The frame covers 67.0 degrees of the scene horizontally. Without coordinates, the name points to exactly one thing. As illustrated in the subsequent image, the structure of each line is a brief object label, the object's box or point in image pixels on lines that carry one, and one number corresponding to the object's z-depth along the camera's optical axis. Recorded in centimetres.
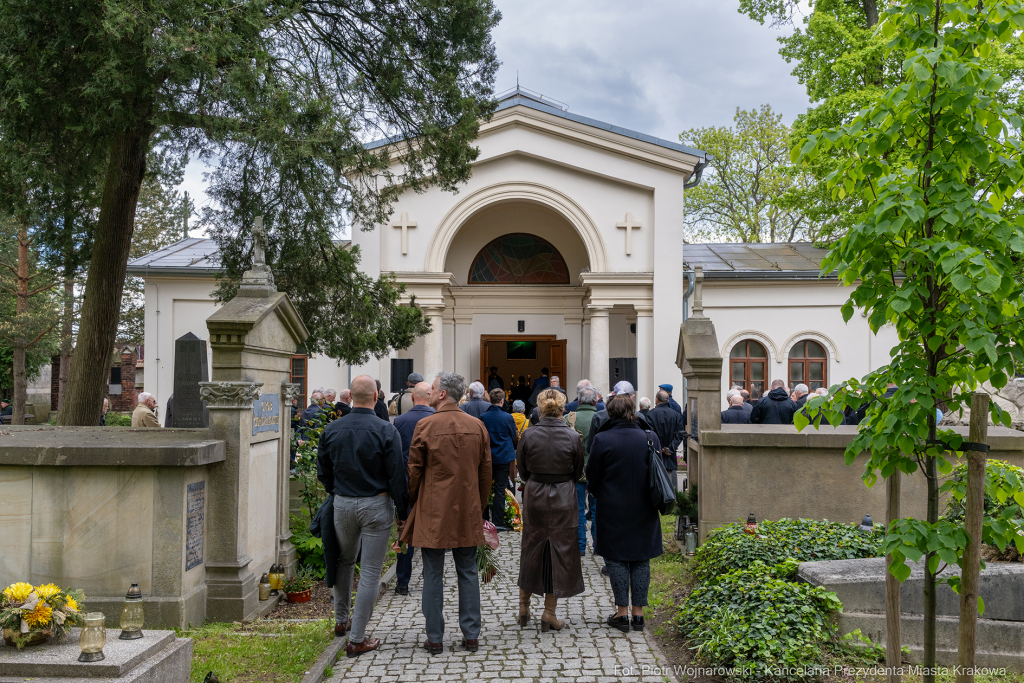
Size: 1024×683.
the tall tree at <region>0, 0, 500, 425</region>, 802
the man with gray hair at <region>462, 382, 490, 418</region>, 1042
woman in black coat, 601
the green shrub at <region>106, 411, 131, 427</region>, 2455
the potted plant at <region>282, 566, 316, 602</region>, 721
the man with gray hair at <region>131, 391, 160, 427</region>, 1012
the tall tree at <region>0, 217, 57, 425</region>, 2472
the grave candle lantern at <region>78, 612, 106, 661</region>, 346
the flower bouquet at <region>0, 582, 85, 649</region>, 360
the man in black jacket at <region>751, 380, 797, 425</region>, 1143
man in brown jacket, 547
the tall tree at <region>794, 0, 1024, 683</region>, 308
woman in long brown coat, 595
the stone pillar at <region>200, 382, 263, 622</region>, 635
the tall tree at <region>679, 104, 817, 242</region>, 3369
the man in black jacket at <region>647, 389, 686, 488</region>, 1067
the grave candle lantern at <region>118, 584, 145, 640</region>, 383
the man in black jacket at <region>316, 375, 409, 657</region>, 546
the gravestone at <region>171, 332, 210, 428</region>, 1073
